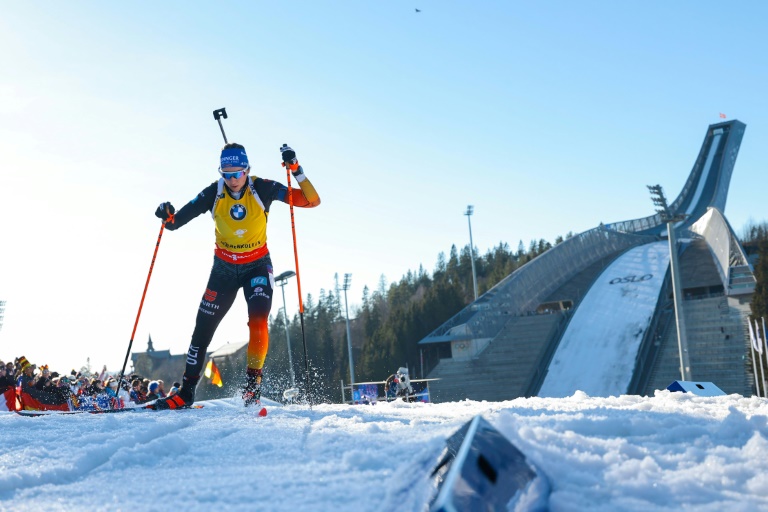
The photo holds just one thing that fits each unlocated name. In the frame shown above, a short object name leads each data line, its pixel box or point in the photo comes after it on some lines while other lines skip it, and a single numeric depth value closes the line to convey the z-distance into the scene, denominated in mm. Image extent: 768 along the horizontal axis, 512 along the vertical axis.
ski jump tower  34031
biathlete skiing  6574
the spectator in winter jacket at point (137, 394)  14127
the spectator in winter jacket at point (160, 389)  12488
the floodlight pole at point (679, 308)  25252
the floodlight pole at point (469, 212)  56094
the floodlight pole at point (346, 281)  51656
